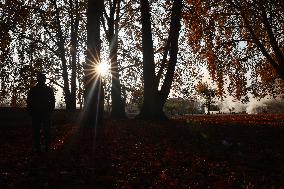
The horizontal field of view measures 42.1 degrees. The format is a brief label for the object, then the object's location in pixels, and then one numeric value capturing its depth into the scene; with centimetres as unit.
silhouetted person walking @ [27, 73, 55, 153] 941
